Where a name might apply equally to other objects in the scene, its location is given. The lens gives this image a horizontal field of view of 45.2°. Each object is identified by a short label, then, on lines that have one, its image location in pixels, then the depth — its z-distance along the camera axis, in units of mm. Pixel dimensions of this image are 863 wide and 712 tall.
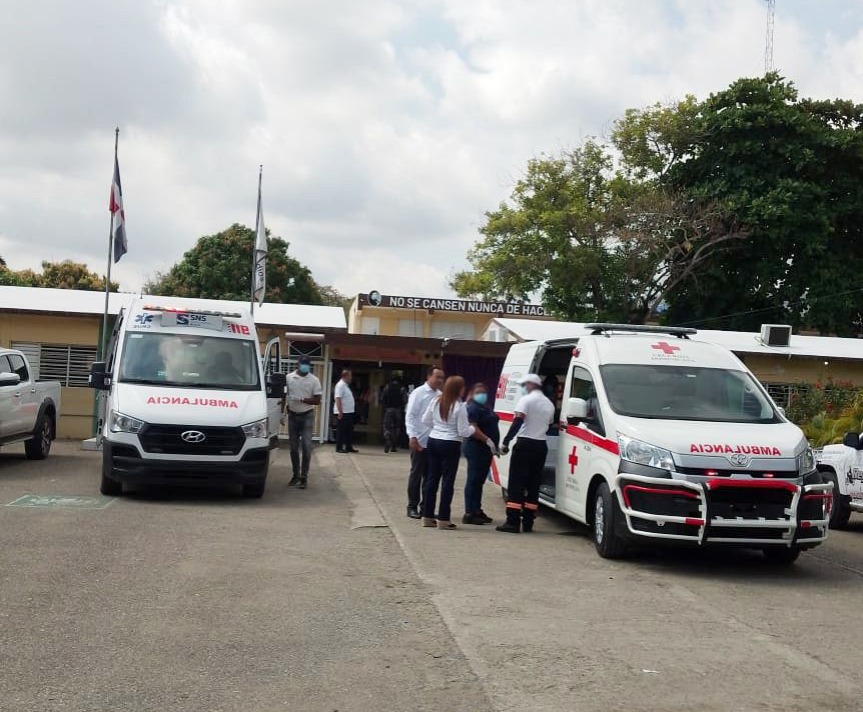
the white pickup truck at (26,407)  15972
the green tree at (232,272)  51719
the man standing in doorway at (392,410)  25047
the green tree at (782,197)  33344
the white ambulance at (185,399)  12617
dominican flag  21406
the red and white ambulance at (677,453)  9188
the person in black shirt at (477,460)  12102
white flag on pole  24250
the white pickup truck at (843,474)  12914
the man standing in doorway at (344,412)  22312
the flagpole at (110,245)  21098
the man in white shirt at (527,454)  11227
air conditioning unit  26484
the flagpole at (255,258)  24062
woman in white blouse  11430
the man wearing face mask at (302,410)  14953
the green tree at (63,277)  55844
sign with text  40875
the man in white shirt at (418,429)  11945
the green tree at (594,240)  34562
